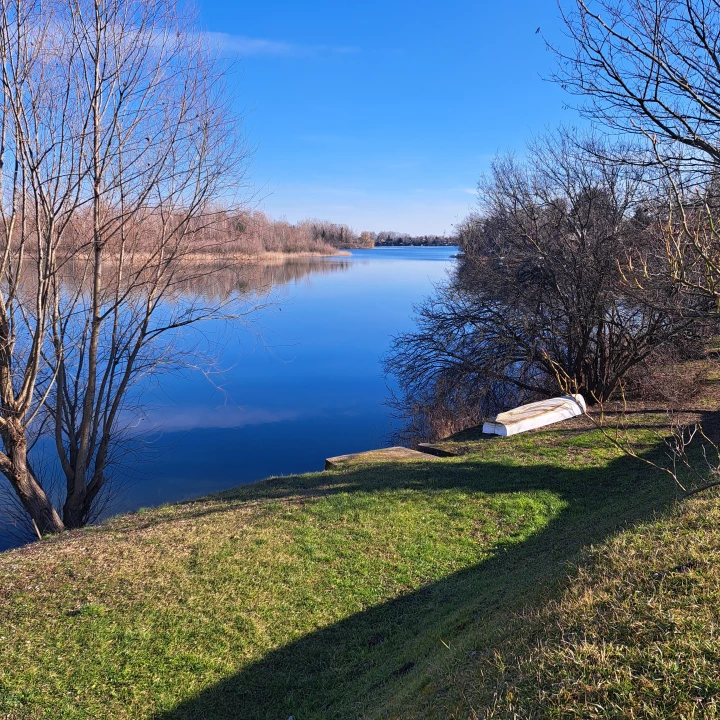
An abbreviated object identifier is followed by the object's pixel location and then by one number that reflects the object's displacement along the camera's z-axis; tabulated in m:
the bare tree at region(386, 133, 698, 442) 14.74
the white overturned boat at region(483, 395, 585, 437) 11.87
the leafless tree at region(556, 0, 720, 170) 6.54
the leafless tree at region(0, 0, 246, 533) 7.76
